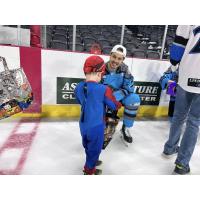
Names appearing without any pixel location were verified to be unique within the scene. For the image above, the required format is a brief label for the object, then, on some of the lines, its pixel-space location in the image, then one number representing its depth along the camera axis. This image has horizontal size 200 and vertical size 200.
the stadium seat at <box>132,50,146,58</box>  4.55
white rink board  2.99
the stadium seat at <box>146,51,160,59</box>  4.51
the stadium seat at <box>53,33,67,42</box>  5.09
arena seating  4.50
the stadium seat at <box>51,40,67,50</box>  4.01
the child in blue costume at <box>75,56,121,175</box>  1.72
